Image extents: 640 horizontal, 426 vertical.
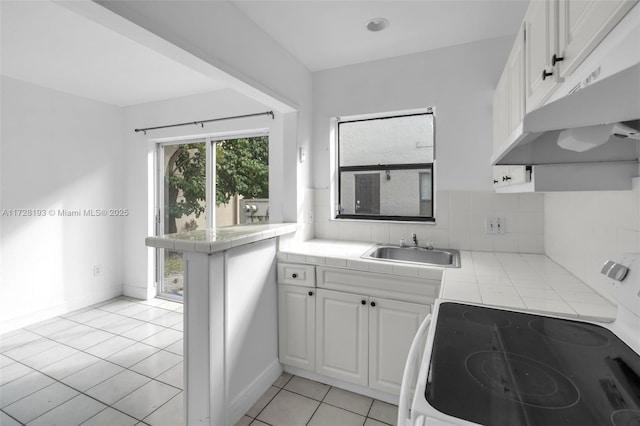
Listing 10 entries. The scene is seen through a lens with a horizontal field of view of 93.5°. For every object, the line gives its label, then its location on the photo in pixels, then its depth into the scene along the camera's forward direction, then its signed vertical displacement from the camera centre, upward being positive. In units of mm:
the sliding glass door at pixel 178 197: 3521 +156
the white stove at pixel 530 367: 628 -414
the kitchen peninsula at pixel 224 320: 1550 -621
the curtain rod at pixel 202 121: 2806 +941
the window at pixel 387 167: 2533 +379
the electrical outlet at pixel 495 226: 2201 -115
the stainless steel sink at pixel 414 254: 2219 -336
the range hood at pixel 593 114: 577 +209
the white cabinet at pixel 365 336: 1794 -795
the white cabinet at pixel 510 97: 1392 +618
